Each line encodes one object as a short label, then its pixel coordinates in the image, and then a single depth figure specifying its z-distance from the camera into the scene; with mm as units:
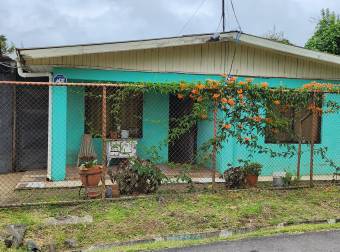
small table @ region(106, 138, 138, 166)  9756
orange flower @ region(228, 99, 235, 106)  7320
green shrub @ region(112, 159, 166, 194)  7082
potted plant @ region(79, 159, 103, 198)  7035
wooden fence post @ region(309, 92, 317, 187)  7988
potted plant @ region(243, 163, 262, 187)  7922
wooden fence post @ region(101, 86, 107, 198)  6749
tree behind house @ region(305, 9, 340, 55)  15781
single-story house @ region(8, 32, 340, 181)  8781
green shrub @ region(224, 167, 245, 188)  7851
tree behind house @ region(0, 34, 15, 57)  20614
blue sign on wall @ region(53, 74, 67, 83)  8711
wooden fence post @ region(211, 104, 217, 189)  7391
